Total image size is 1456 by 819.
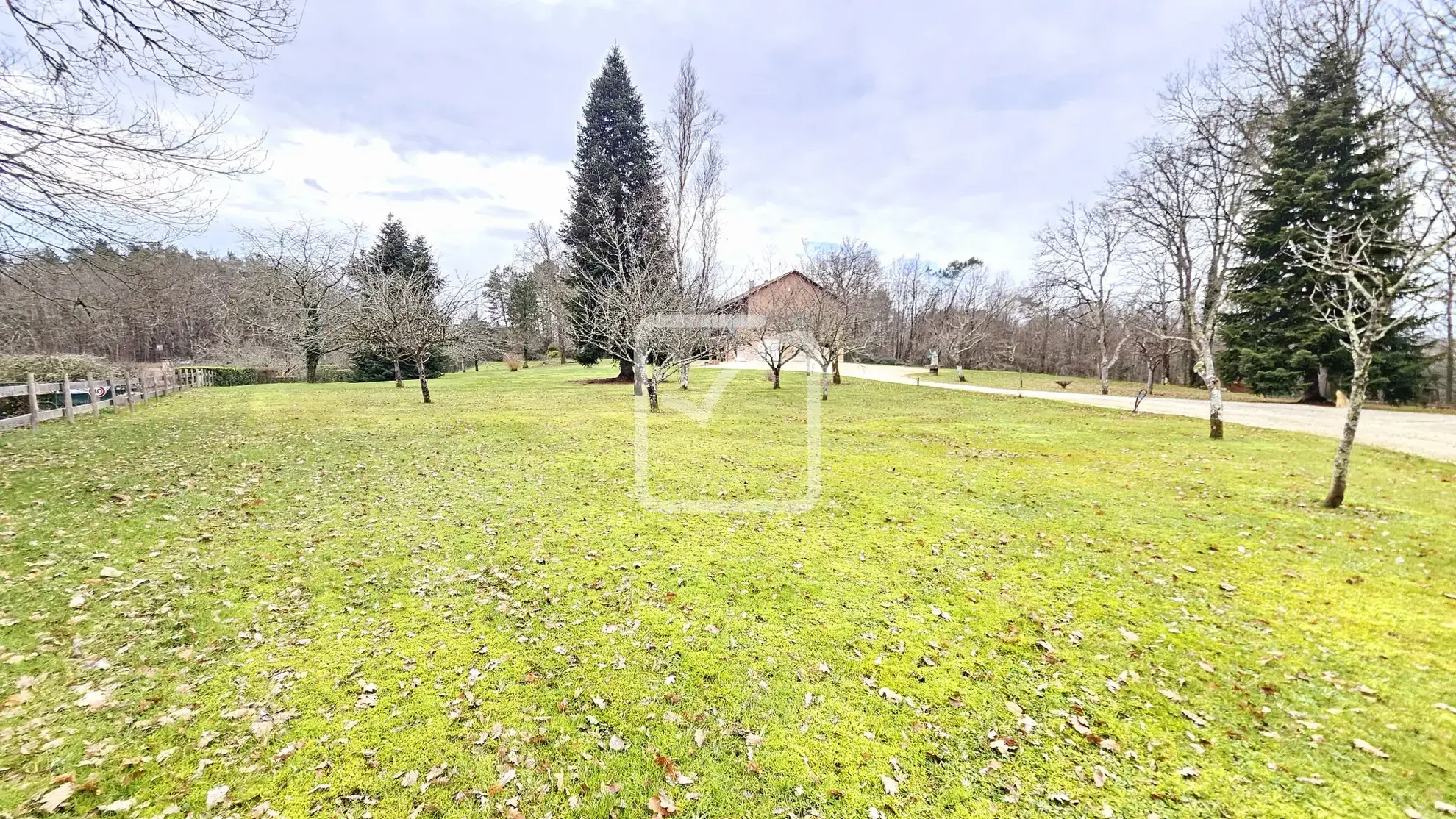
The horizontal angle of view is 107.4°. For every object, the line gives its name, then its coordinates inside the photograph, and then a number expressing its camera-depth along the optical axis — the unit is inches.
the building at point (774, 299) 967.0
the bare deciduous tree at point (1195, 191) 861.2
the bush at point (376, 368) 1336.1
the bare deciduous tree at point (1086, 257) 1042.1
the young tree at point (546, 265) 1853.6
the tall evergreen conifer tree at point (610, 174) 1098.7
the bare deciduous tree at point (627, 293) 695.7
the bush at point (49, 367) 528.7
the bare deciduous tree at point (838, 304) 875.4
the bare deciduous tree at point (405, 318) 772.6
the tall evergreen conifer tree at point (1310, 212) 762.8
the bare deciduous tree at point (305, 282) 1228.5
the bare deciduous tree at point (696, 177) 986.1
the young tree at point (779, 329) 912.9
